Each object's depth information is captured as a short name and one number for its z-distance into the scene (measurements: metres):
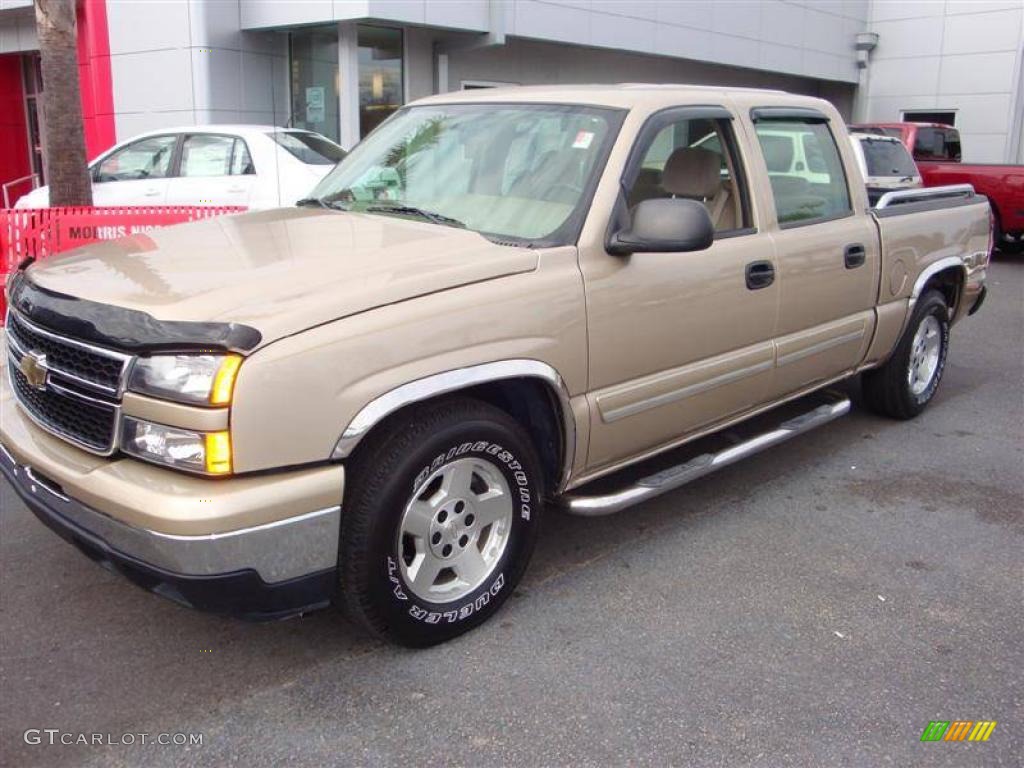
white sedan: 10.18
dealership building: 13.59
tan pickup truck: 2.73
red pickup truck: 13.94
